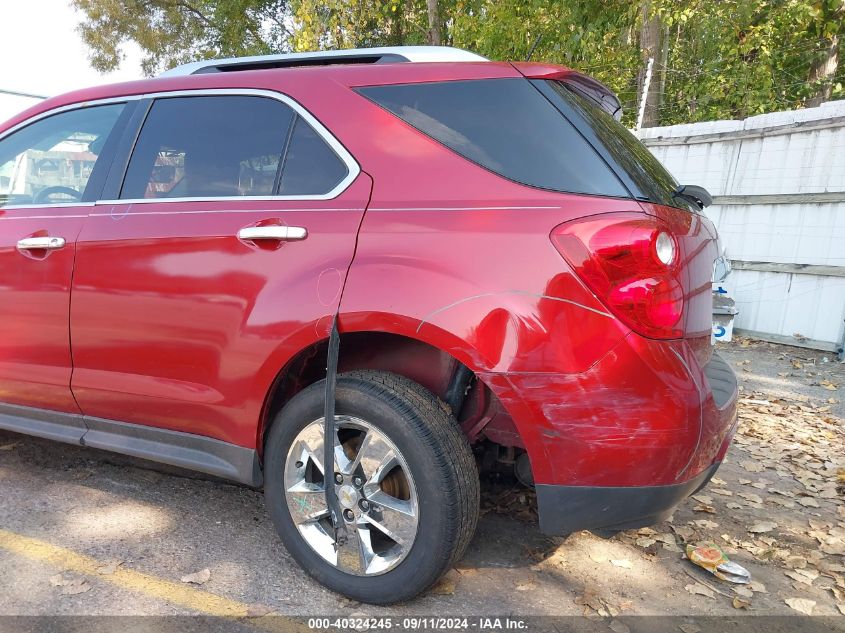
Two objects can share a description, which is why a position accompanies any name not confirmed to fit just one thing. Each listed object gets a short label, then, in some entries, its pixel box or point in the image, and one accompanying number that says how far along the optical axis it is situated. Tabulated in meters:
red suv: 2.04
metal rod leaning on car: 2.26
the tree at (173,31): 20.81
